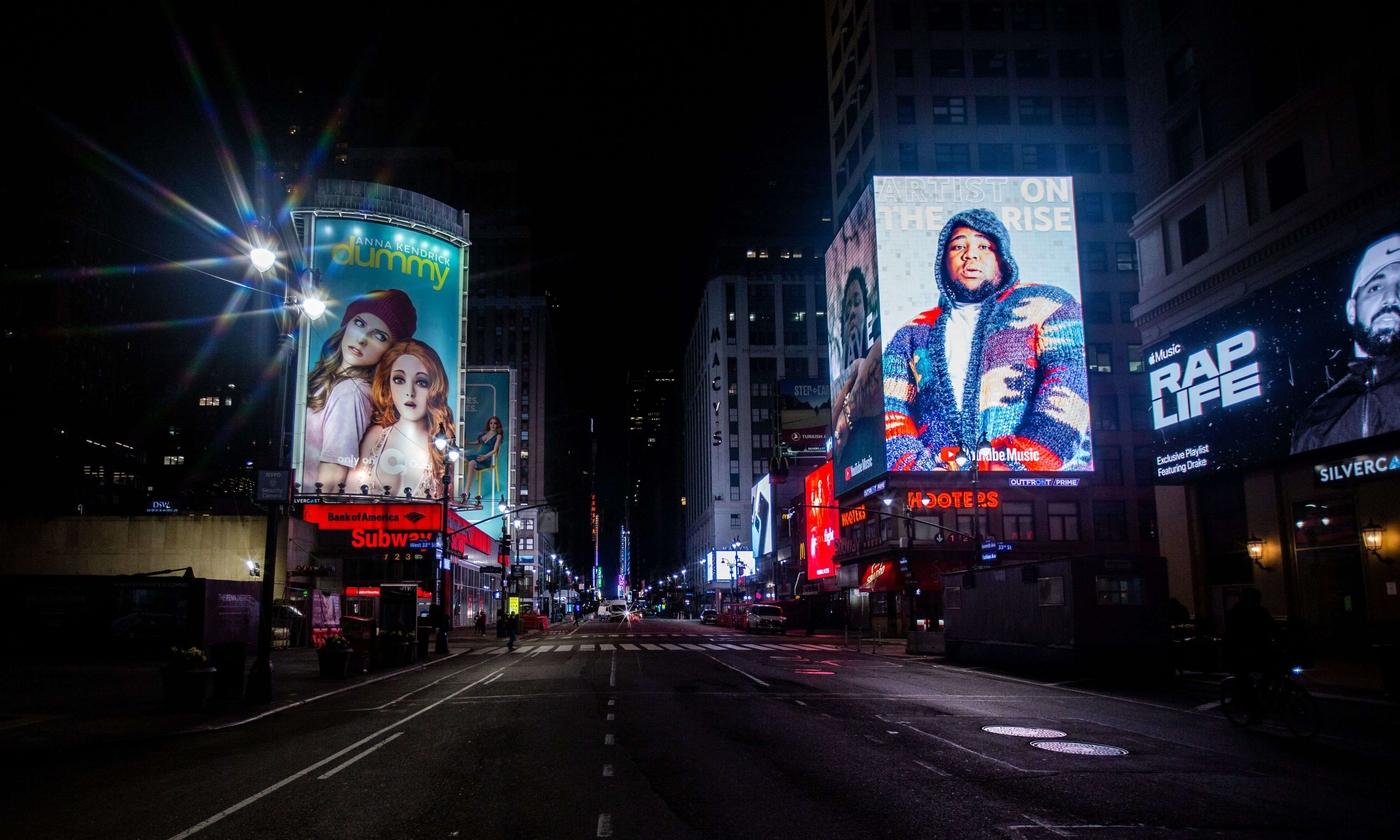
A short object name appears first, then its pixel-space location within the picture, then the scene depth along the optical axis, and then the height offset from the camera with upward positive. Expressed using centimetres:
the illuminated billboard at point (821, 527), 7806 +278
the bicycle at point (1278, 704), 1425 -240
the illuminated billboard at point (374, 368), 5931 +1279
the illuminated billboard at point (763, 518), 10719 +499
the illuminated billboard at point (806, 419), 9288 +1423
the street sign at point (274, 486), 2152 +184
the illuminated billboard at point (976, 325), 5859 +1467
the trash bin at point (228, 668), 2088 -228
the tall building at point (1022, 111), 6606 +3262
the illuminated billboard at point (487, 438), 8094 +1110
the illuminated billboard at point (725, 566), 12438 -79
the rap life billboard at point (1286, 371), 2491 +562
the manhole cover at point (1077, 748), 1277 -269
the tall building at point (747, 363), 13762 +2905
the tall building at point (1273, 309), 2545 +762
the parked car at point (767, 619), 6325 -406
